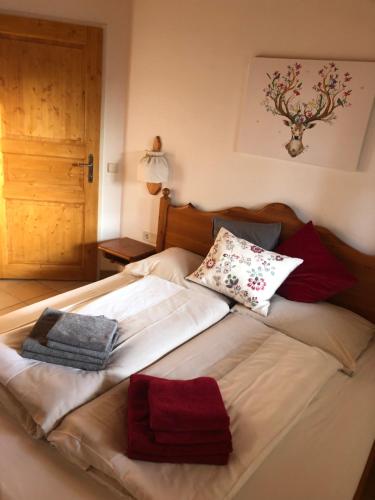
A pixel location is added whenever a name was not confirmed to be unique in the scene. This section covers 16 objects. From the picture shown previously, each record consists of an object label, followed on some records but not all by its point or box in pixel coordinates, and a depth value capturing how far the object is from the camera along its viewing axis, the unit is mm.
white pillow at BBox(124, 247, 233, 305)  2434
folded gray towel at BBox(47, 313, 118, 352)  1604
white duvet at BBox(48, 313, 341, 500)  1187
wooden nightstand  3026
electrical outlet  3252
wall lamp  2873
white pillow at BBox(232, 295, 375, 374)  1913
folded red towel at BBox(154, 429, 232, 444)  1243
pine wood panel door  2896
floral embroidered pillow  2182
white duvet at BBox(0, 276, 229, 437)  1402
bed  1202
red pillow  2201
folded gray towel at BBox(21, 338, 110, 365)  1581
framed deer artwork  2121
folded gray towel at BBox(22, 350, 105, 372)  1575
